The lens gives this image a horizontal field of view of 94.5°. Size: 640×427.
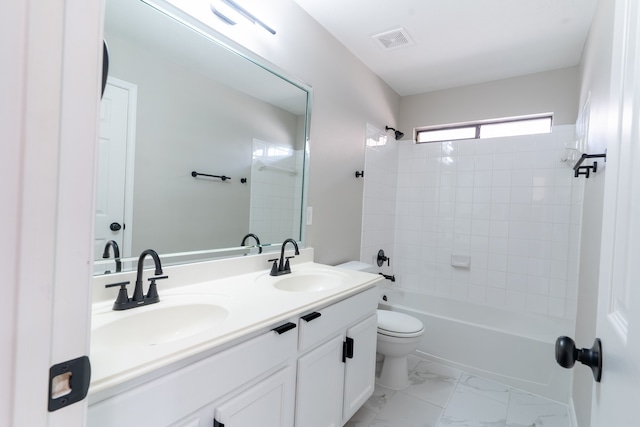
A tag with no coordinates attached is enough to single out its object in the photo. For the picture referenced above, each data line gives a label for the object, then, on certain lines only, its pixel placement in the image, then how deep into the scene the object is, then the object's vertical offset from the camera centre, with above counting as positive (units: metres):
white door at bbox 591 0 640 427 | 0.43 -0.05
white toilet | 2.02 -0.90
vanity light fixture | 1.41 +0.95
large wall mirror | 1.16 +0.30
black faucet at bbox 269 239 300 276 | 1.63 -0.33
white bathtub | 2.06 -0.97
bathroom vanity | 0.71 -0.46
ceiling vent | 2.09 +1.28
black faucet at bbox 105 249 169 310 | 1.04 -0.34
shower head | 3.08 +0.84
